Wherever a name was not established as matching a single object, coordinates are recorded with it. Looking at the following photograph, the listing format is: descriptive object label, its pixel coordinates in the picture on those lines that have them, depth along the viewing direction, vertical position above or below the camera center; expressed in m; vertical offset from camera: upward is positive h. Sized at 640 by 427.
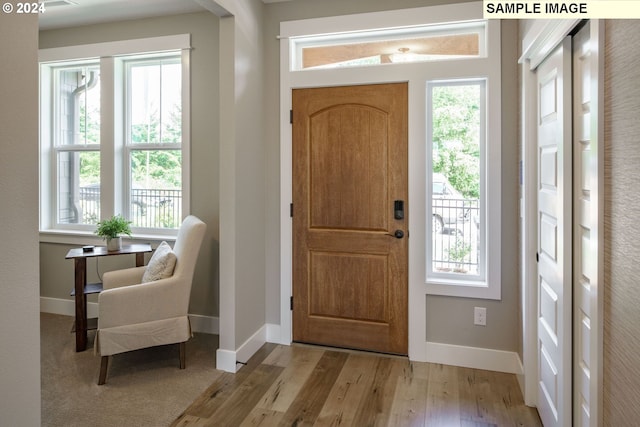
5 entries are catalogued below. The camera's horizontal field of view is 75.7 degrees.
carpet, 2.25 -1.09
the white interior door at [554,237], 1.81 -0.13
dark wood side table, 3.07 -0.62
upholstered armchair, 2.58 -0.62
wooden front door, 3.00 -0.05
